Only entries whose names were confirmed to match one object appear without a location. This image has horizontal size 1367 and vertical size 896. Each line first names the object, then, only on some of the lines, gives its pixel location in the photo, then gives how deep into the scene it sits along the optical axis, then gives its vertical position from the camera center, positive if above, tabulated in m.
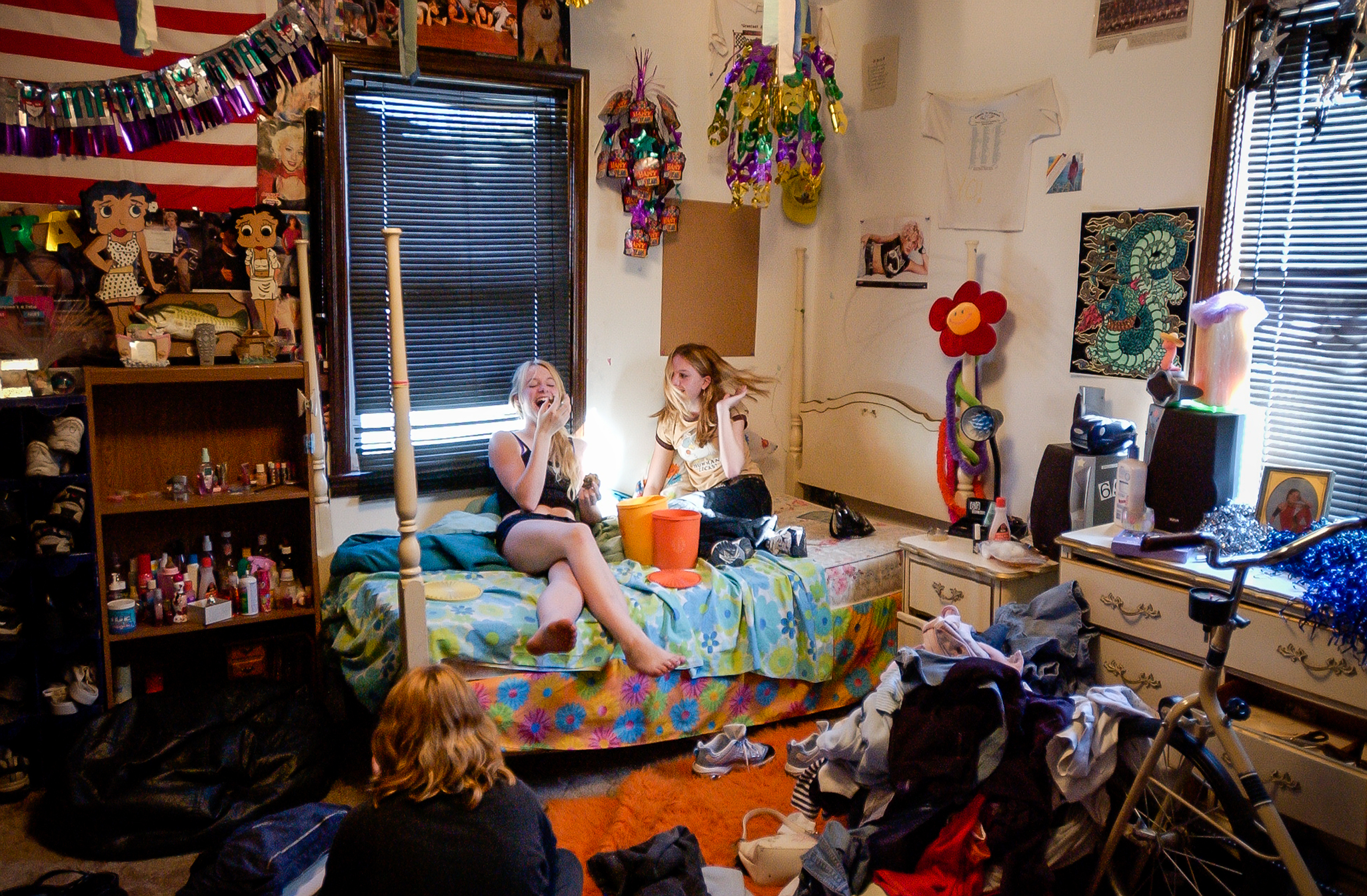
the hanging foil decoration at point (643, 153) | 3.73 +0.60
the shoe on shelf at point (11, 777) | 2.71 -1.37
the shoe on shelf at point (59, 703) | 2.74 -1.16
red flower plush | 3.33 -0.02
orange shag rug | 2.58 -1.43
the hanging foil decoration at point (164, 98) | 2.78 +0.60
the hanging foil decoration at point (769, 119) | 3.51 +0.71
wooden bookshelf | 2.95 -0.55
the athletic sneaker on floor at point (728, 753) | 2.95 -1.38
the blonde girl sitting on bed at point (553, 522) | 2.83 -0.74
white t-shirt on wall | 3.27 +0.58
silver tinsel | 2.42 -0.54
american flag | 2.77 +0.66
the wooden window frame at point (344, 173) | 3.21 +0.46
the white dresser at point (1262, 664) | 2.09 -0.83
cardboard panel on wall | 4.05 +0.12
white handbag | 2.40 -1.38
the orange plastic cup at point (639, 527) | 3.30 -0.76
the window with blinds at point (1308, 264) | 2.52 +0.15
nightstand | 2.94 -0.86
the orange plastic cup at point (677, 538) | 3.20 -0.78
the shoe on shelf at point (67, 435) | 2.68 -0.39
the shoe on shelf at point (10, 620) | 2.69 -0.92
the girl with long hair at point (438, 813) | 1.52 -0.84
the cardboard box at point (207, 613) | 2.91 -0.96
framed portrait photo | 2.46 -0.47
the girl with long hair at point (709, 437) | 3.60 -0.51
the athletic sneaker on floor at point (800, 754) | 2.88 -1.35
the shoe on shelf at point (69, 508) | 2.69 -0.60
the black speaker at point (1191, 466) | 2.55 -0.41
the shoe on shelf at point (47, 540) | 2.67 -0.68
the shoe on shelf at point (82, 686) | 2.76 -1.12
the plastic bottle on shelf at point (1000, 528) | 3.07 -0.69
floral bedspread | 2.74 -0.97
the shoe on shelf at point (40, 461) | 2.64 -0.46
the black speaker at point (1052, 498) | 2.92 -0.57
